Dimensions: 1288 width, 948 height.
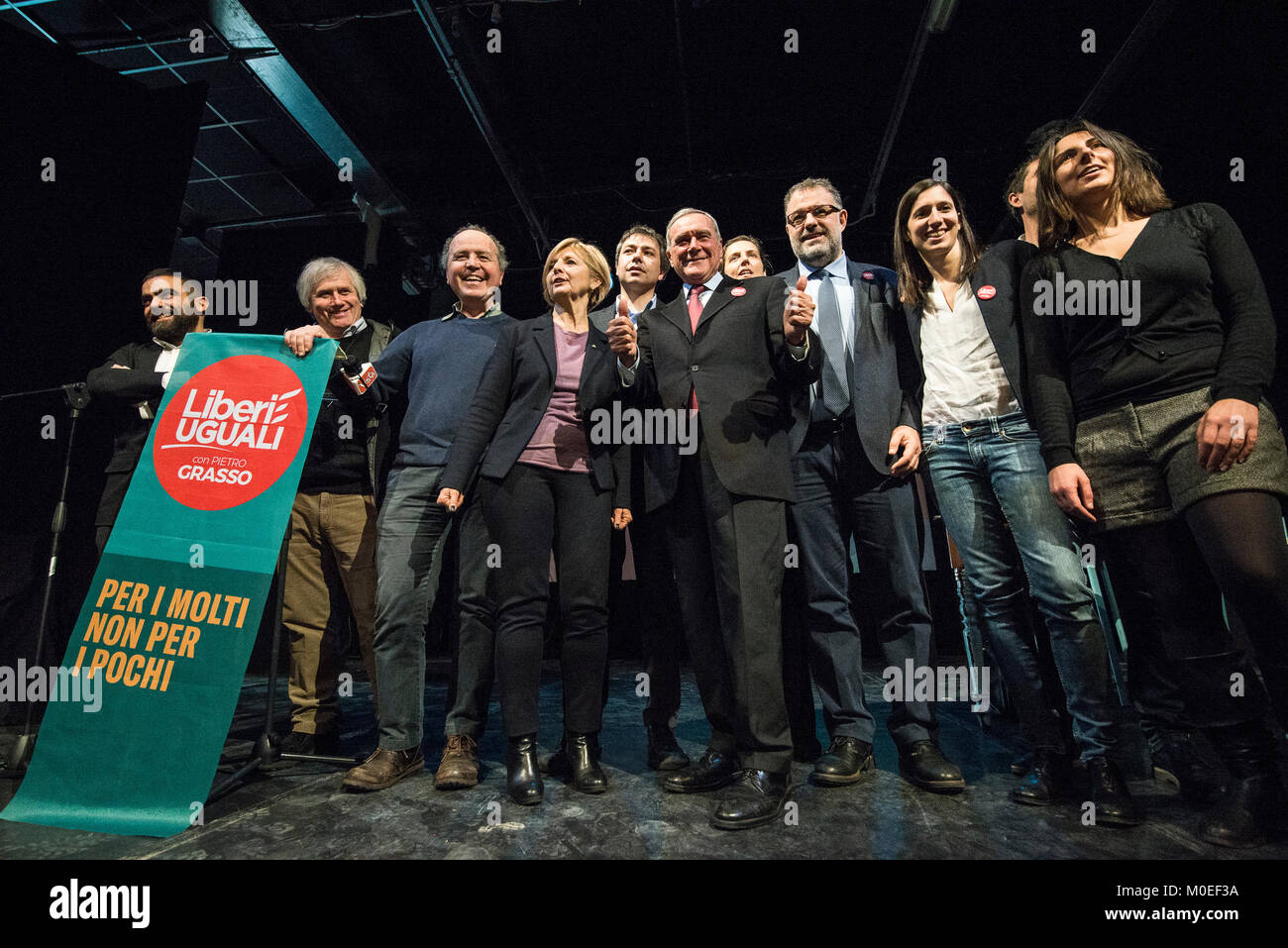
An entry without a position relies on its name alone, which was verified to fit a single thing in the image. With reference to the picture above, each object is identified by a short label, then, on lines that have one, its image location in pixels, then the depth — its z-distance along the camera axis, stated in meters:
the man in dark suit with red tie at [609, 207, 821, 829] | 1.70
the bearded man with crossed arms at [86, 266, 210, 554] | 2.52
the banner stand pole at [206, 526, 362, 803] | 2.10
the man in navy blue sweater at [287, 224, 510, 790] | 2.05
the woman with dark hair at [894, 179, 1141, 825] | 1.67
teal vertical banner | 1.72
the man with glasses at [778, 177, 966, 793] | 1.93
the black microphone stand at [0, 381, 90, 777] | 2.22
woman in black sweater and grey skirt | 1.39
